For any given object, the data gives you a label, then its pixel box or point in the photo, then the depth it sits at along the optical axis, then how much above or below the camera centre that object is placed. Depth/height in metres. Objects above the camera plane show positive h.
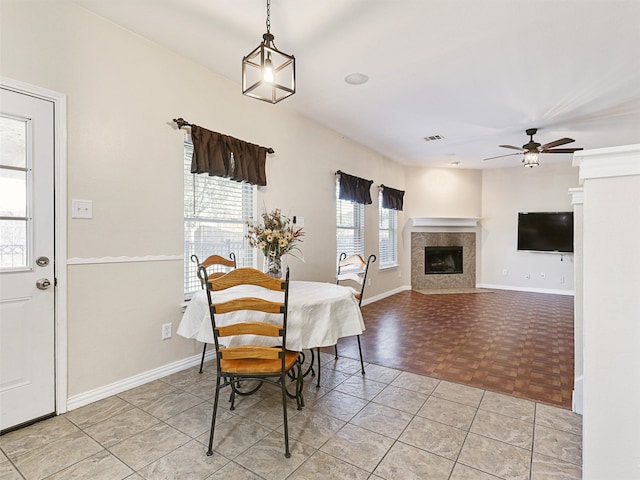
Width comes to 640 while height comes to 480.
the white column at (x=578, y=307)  2.11 -0.44
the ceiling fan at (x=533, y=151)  4.43 +1.22
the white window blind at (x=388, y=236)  6.38 +0.05
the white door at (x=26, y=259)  1.95 -0.15
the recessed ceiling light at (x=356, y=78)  3.16 +1.59
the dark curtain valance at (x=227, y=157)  2.88 +0.77
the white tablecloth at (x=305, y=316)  2.03 -0.52
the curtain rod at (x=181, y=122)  2.77 +0.98
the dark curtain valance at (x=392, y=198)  6.12 +0.80
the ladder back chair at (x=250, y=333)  1.71 -0.51
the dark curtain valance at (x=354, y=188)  4.88 +0.78
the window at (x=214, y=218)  2.99 +0.19
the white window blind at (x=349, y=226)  5.04 +0.19
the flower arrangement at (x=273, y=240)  2.53 -0.02
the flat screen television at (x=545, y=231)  6.51 +0.18
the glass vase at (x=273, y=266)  2.59 -0.23
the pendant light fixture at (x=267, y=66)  1.91 +1.02
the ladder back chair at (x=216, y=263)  2.91 -0.24
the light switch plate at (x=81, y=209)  2.21 +0.19
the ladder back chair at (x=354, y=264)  3.14 -0.29
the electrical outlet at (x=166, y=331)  2.71 -0.79
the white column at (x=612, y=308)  1.03 -0.22
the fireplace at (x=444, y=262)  7.25 -0.52
